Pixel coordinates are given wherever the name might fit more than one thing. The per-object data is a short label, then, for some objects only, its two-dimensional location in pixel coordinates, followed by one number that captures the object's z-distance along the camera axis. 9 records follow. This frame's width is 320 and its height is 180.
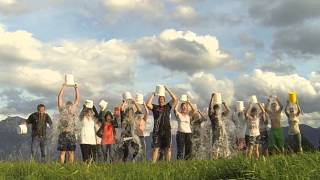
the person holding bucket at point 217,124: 19.48
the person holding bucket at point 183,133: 19.39
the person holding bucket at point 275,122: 20.28
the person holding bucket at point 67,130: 18.39
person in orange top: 18.95
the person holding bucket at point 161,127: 18.56
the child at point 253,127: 20.67
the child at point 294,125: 19.48
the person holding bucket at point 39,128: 19.59
